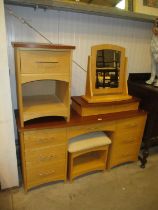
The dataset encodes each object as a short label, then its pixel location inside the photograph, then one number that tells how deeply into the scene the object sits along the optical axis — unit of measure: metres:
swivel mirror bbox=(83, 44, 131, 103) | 1.57
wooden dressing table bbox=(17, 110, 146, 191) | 1.36
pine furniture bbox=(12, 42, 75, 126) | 1.16
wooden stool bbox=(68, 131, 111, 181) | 1.57
